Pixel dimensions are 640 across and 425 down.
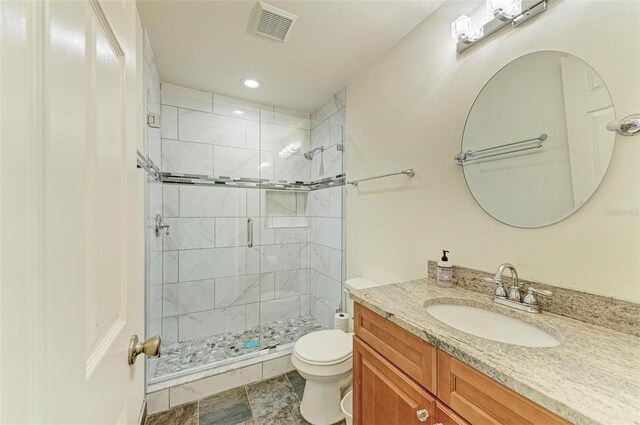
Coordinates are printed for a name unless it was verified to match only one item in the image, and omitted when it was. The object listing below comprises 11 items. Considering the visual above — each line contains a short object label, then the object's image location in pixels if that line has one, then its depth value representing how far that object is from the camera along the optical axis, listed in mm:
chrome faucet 994
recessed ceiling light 2238
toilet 1543
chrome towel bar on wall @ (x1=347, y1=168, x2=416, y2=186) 1593
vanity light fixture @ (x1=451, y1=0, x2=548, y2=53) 1067
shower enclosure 2322
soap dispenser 1306
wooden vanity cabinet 650
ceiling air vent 1457
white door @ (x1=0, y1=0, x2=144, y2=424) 254
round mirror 928
